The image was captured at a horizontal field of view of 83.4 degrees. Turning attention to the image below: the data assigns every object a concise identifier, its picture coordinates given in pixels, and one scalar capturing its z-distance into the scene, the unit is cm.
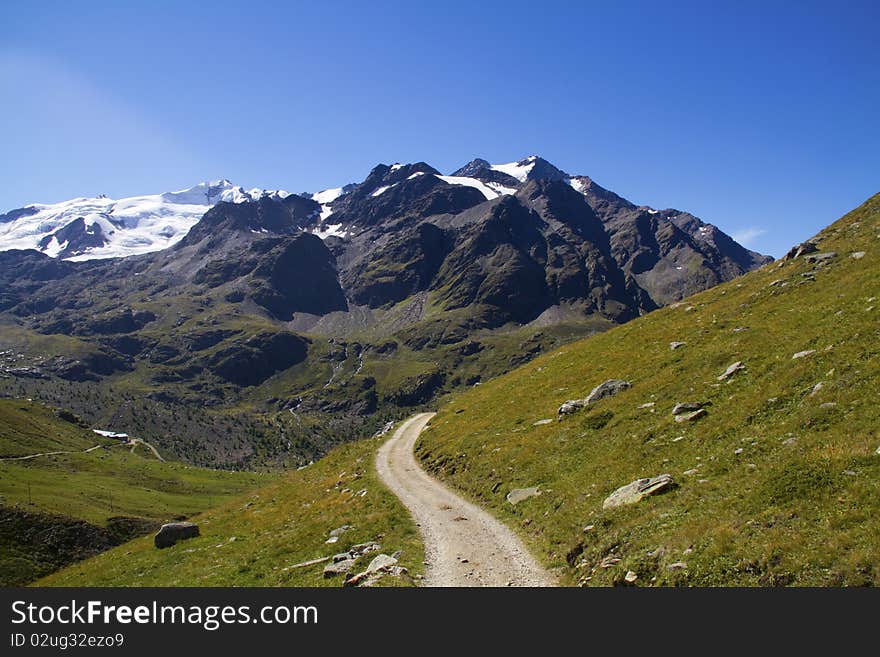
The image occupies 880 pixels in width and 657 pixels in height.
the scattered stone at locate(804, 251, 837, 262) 4563
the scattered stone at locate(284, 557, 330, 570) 2456
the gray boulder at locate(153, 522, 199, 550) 3994
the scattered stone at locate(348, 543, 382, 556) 2443
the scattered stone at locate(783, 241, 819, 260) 5179
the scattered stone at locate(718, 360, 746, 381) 2994
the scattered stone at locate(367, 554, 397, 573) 2099
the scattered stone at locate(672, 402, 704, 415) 2803
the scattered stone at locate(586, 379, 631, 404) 3831
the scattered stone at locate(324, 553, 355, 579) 2183
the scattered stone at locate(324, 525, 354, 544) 2812
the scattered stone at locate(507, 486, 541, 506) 2850
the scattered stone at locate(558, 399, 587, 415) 3869
